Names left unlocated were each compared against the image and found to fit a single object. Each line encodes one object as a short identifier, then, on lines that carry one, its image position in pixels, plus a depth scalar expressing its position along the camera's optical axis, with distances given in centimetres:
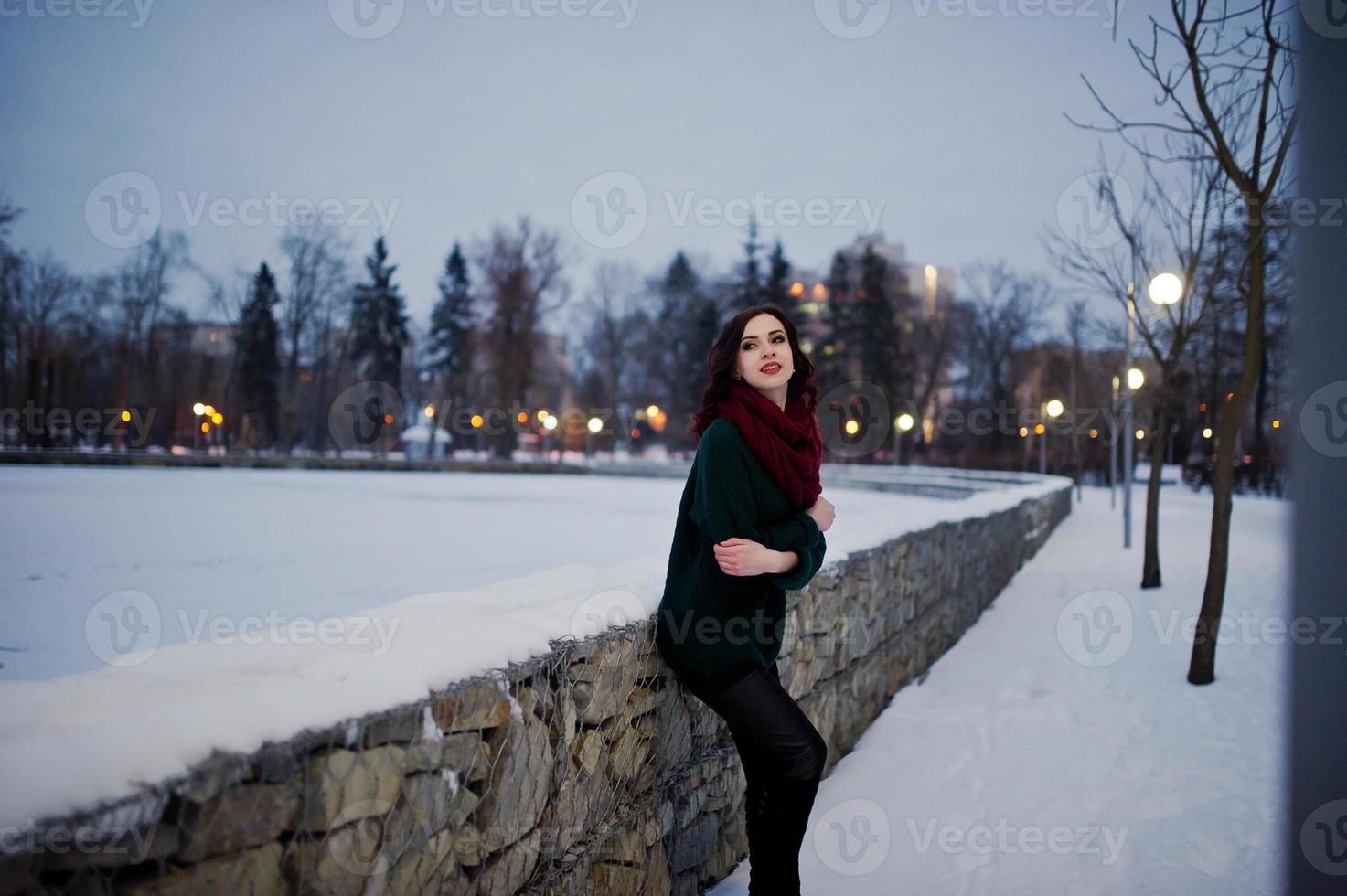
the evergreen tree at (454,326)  4975
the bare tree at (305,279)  3941
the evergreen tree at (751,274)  4306
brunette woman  207
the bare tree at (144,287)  3800
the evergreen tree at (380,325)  4872
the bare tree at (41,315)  3375
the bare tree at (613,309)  5508
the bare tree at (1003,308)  4509
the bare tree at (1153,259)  788
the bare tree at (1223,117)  494
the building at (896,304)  4834
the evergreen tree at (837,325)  4428
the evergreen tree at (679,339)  4934
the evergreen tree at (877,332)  4275
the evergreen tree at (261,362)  4200
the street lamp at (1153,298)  800
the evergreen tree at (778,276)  4259
